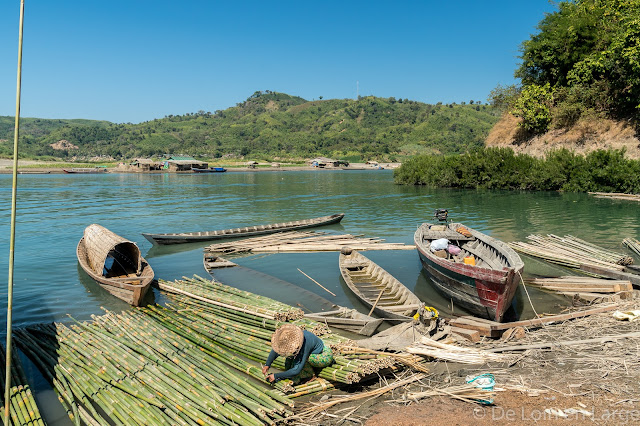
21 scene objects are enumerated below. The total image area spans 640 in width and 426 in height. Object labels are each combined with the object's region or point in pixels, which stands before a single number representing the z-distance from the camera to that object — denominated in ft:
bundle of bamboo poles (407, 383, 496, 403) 24.76
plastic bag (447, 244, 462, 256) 53.78
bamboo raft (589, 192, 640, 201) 126.72
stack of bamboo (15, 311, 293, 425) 24.11
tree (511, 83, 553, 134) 172.14
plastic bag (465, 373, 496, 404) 24.67
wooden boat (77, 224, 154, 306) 47.55
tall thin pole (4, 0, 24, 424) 18.50
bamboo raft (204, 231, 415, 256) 74.23
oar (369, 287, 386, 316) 40.56
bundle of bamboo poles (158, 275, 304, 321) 36.99
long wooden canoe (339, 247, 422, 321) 40.34
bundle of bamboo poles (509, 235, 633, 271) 54.54
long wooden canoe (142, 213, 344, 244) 80.84
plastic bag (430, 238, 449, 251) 53.47
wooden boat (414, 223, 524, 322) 38.22
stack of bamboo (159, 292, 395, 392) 27.02
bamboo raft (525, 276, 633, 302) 42.34
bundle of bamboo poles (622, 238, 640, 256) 65.62
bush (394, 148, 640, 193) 141.59
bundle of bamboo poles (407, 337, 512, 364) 29.14
